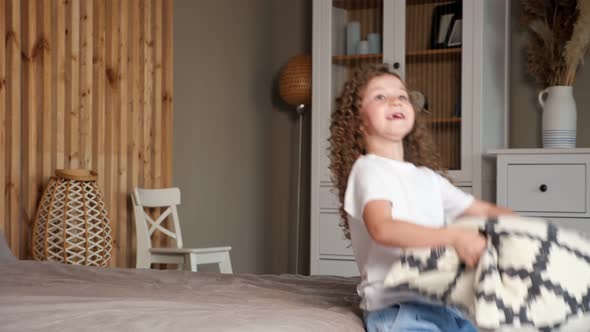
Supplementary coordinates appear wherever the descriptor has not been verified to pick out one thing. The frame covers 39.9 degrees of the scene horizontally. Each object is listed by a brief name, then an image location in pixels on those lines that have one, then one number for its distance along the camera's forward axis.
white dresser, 3.32
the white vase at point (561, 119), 3.60
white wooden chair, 3.51
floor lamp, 4.43
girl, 1.30
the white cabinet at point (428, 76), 3.71
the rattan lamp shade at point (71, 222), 3.18
